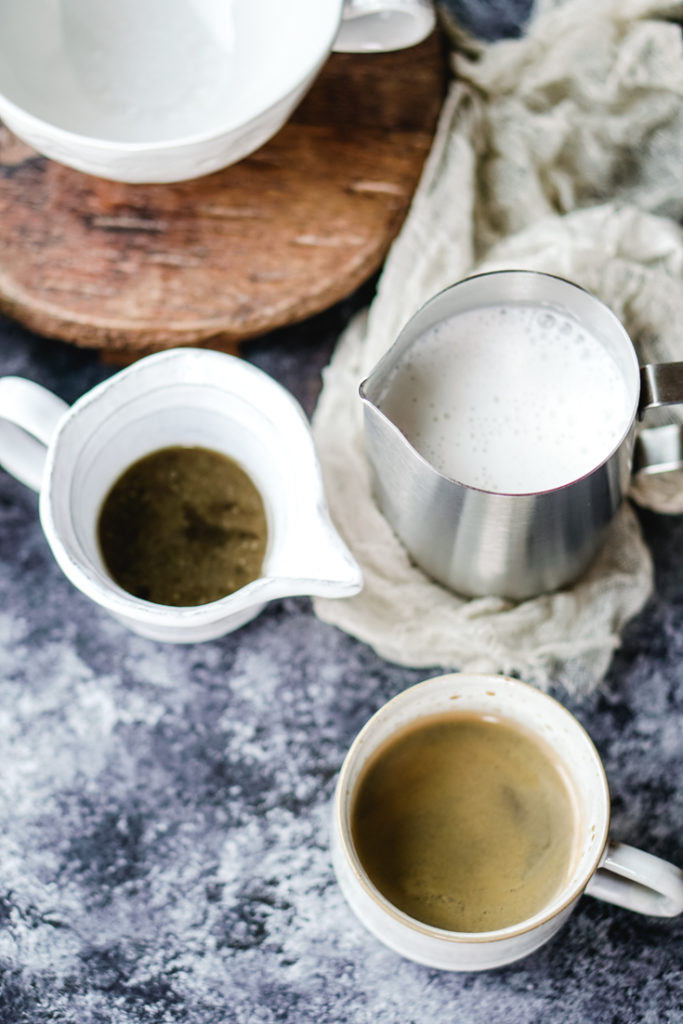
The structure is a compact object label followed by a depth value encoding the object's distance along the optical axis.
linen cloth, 0.81
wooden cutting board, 0.81
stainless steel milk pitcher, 0.67
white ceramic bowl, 0.81
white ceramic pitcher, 0.67
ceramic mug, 0.64
